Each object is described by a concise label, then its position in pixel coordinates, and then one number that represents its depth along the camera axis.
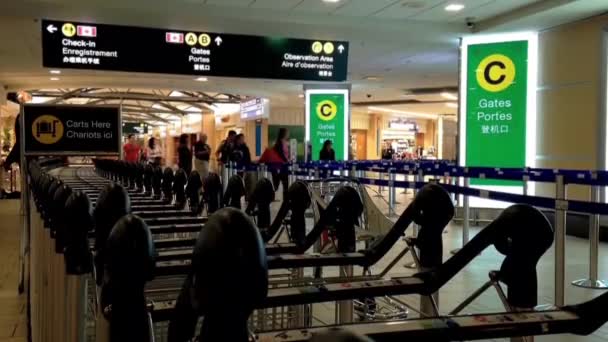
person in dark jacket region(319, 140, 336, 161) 11.24
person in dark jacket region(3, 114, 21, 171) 5.91
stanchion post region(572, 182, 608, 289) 4.86
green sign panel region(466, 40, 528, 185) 8.93
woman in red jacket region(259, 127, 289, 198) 9.88
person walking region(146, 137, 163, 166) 13.80
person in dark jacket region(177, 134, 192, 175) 12.03
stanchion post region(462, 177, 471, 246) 6.64
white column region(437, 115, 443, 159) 30.22
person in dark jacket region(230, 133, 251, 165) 11.31
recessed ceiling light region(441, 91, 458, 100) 17.62
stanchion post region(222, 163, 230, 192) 10.51
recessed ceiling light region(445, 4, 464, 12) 7.79
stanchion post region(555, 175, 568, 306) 3.82
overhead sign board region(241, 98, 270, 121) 20.06
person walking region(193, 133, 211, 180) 12.00
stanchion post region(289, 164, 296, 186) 8.08
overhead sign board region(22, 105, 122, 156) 5.32
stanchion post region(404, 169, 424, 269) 6.46
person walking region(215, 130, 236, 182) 11.66
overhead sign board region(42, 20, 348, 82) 7.73
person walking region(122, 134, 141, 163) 10.84
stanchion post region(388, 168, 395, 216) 6.52
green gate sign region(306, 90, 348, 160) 14.88
